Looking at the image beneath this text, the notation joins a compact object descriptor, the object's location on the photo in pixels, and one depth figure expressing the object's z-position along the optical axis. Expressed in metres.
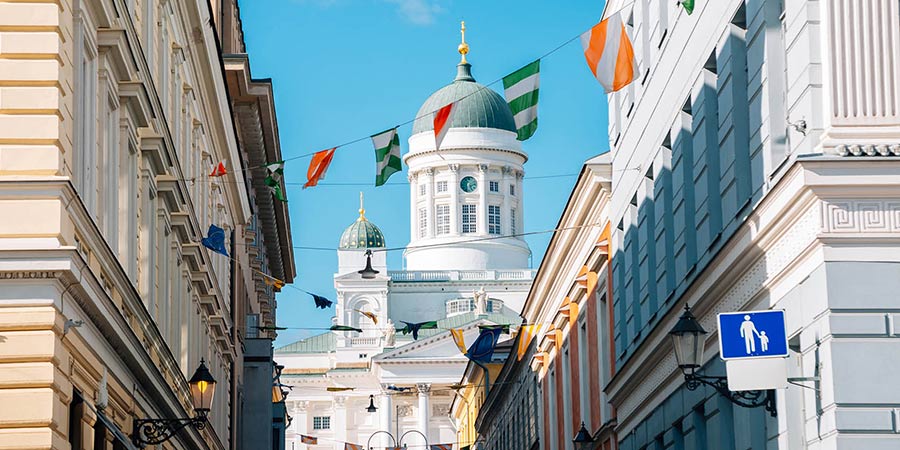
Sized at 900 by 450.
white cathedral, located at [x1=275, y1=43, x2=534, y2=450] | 149.25
